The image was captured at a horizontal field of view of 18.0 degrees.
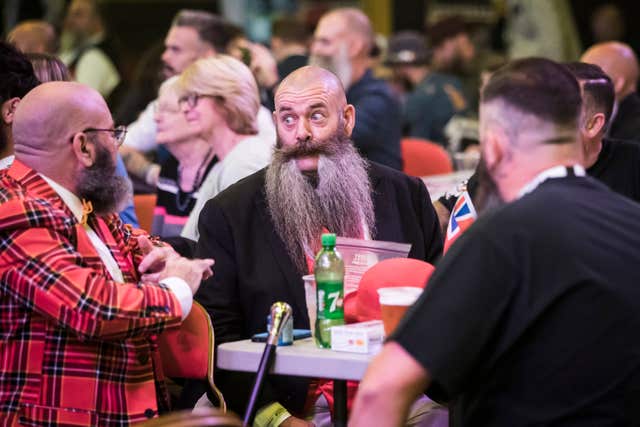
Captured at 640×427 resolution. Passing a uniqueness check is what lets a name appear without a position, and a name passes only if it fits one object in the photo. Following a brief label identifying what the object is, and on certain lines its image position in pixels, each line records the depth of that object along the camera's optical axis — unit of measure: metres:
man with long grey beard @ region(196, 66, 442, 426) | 6.92
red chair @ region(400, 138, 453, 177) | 12.82
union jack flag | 6.83
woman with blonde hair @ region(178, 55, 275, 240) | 9.47
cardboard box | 5.52
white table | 5.39
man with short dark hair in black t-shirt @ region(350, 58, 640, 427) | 4.46
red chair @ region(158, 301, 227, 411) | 6.15
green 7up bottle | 5.73
